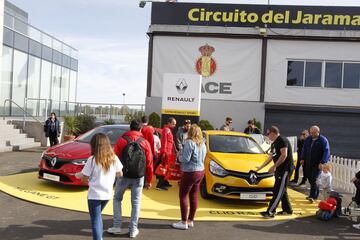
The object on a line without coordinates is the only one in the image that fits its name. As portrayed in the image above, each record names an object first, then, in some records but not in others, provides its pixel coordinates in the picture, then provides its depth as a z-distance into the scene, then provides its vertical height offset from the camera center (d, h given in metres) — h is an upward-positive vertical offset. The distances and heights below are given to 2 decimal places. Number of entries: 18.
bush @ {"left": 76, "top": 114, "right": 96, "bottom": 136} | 20.82 -0.76
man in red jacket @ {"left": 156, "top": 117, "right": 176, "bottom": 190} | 9.86 -0.70
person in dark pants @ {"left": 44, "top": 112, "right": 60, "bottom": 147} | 16.80 -0.90
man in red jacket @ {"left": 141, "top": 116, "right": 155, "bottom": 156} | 9.23 -0.48
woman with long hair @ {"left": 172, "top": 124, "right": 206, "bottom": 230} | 6.86 -0.89
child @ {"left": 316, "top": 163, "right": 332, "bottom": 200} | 9.19 -1.23
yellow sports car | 8.60 -1.22
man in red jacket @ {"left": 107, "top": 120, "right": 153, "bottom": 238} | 6.35 -1.15
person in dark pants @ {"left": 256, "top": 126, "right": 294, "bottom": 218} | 7.93 -0.88
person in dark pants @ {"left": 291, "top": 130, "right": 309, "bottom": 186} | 12.01 -0.92
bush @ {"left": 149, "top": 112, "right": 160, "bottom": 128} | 20.16 -0.42
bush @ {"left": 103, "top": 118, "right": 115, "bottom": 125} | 22.31 -0.65
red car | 9.20 -1.19
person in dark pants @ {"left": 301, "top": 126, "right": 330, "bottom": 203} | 9.24 -0.82
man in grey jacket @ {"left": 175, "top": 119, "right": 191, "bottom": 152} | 10.83 -0.54
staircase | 16.67 -1.44
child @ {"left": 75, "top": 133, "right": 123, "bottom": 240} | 5.31 -0.85
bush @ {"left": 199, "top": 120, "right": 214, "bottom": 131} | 20.11 -0.53
